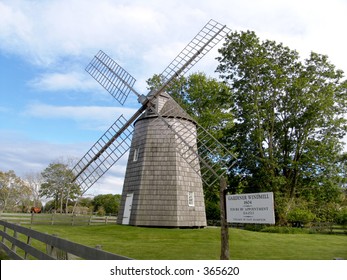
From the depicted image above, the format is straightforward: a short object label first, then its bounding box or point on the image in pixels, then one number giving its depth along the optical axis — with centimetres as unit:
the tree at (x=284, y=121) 2595
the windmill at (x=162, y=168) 1777
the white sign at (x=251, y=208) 701
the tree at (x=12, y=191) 5712
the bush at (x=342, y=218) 2625
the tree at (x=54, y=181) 5495
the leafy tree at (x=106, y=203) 5800
